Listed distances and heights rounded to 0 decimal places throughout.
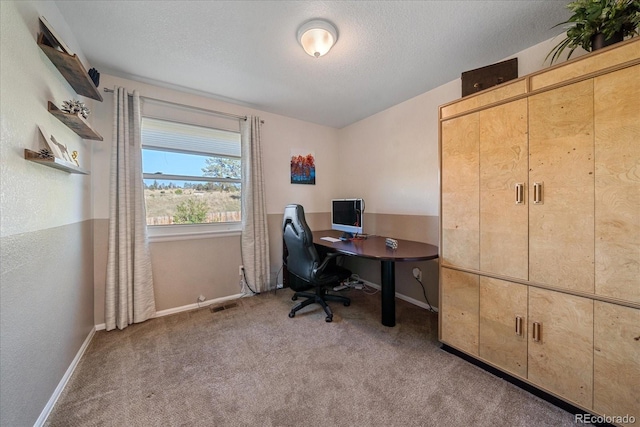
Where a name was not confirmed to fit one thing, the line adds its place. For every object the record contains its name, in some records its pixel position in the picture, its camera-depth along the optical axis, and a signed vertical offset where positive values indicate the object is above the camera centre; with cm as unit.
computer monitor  284 -7
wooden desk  196 -40
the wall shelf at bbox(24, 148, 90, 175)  117 +31
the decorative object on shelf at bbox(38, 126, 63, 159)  133 +42
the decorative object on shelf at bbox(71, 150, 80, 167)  172 +44
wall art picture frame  349 +70
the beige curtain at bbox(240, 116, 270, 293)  298 +7
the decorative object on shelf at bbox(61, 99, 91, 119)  155 +75
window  253 +47
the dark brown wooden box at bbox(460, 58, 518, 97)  179 +108
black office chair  228 -55
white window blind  252 +89
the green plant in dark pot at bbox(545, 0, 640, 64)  117 +102
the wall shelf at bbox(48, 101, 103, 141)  146 +66
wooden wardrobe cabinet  114 -12
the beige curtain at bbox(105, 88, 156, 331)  221 -16
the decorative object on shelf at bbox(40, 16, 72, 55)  130 +107
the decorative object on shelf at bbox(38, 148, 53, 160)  123 +34
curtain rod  235 +124
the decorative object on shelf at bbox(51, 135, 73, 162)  146 +44
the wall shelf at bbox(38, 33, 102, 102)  135 +101
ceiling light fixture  163 +132
